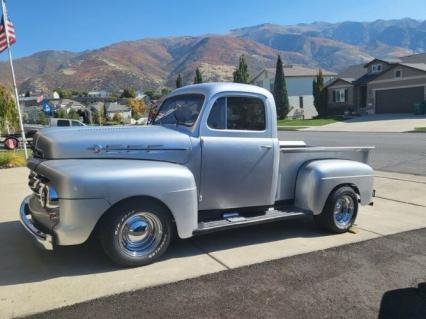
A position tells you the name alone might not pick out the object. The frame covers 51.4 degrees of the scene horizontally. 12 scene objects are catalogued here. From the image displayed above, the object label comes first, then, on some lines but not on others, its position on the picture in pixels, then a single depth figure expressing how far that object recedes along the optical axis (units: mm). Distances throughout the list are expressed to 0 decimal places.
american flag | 15141
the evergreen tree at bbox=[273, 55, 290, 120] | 47469
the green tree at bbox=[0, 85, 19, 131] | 16672
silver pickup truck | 4320
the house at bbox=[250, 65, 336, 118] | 57641
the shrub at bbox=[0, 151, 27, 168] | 13531
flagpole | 15133
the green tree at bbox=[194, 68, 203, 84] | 58953
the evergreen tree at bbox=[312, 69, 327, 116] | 46625
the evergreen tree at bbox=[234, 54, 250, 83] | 52625
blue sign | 43912
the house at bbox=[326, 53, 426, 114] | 39562
